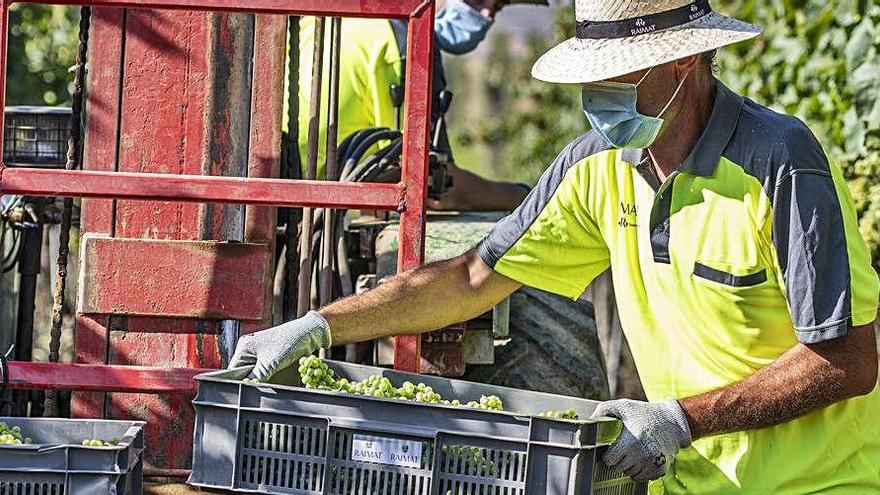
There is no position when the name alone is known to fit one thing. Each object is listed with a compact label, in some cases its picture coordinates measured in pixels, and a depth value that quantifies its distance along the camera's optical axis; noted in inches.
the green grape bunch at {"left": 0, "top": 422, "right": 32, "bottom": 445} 238.1
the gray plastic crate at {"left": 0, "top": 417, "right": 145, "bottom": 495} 226.7
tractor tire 395.9
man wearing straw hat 241.3
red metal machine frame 292.4
